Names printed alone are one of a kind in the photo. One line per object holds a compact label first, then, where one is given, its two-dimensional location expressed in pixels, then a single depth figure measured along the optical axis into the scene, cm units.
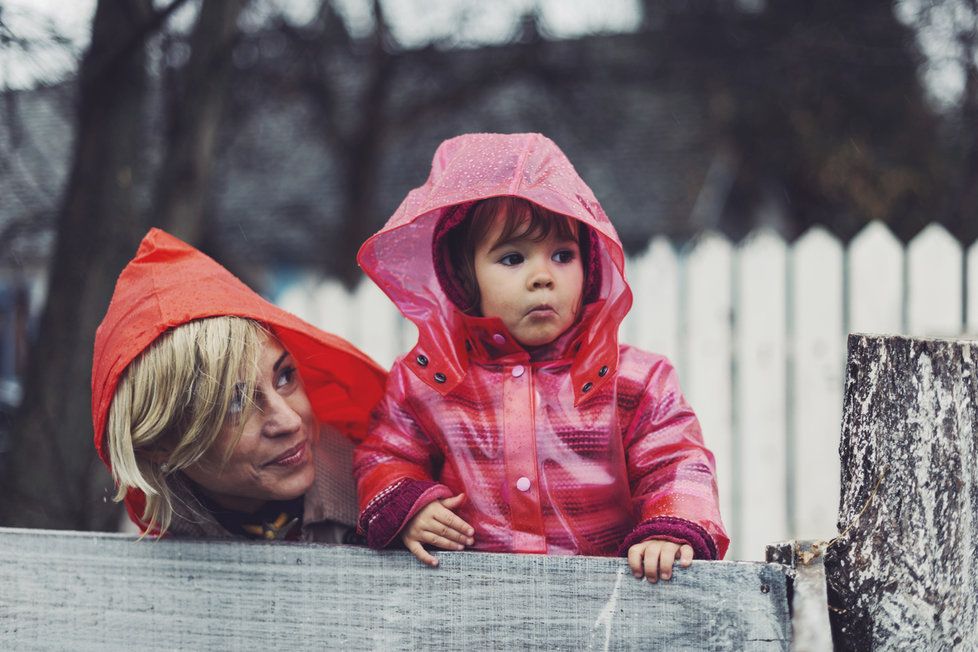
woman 159
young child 168
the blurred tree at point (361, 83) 660
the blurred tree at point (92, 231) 322
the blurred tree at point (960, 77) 552
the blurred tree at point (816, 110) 699
